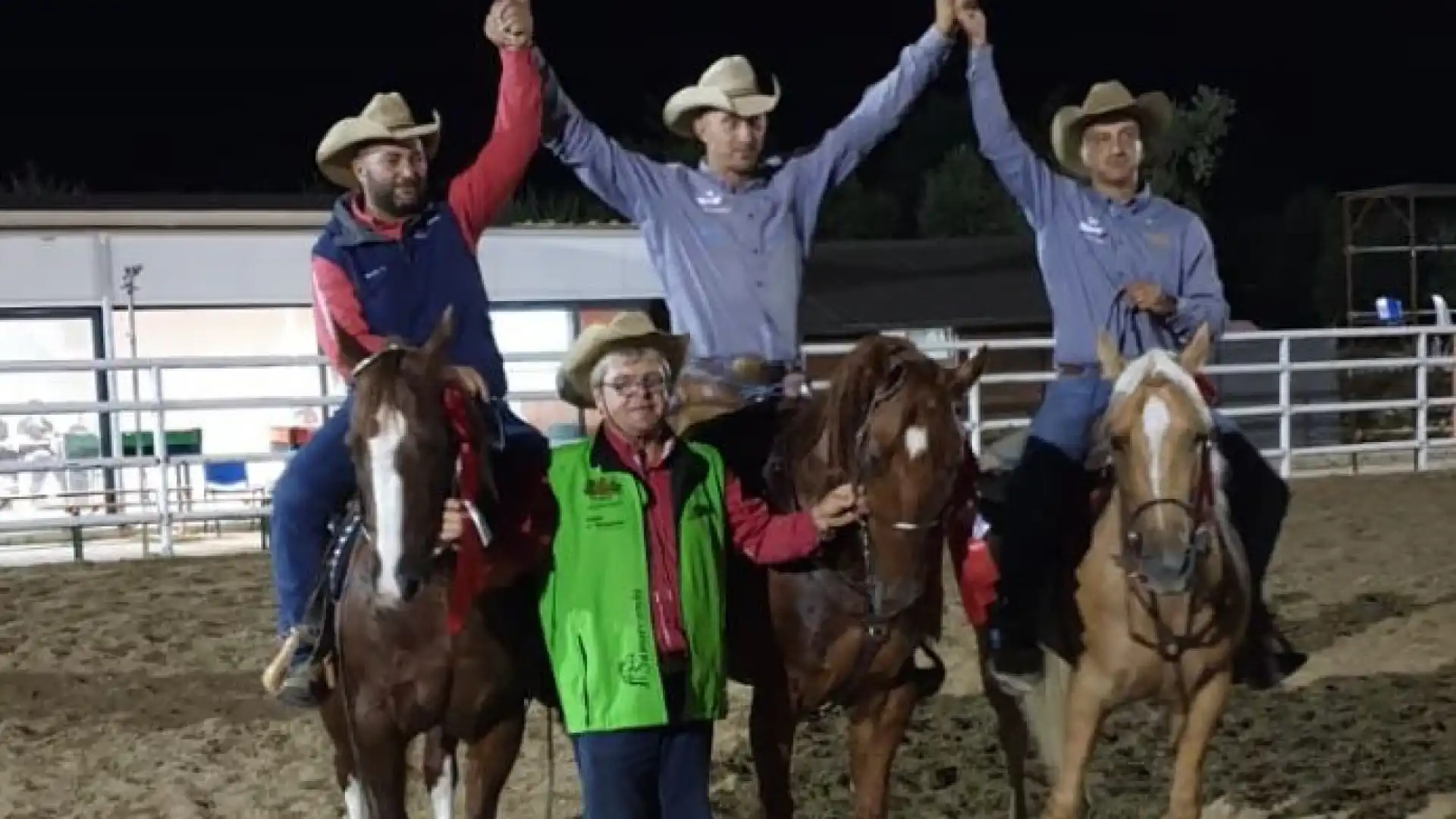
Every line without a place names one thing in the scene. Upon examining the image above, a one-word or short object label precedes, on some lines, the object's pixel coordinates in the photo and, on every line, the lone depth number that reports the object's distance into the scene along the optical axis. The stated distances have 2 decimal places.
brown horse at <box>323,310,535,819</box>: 3.58
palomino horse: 4.08
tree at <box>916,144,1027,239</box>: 32.44
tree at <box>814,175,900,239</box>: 31.88
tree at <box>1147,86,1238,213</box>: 35.31
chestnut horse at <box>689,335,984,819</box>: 3.77
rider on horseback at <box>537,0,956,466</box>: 4.65
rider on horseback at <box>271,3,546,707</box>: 4.18
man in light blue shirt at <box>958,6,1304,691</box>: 4.68
